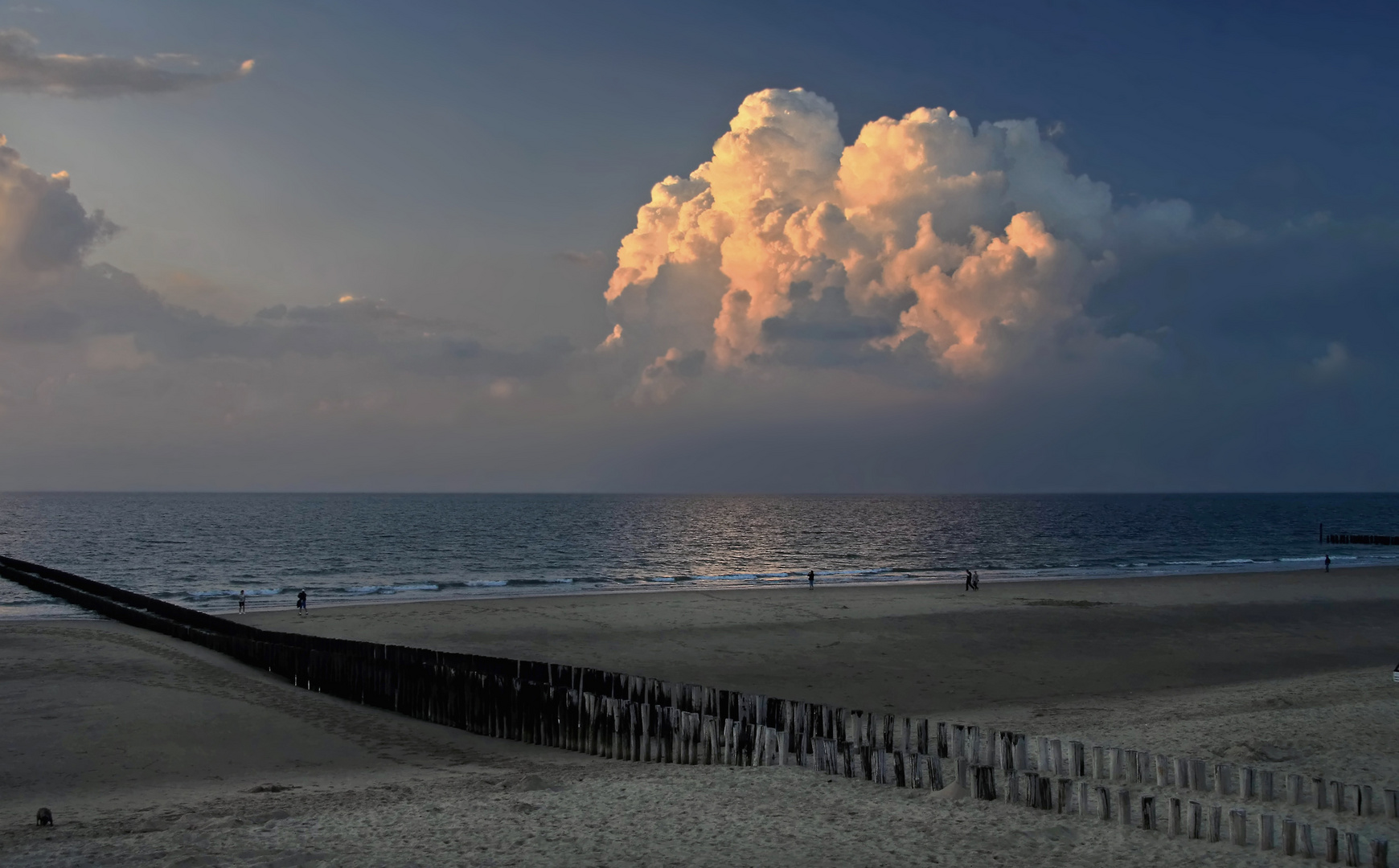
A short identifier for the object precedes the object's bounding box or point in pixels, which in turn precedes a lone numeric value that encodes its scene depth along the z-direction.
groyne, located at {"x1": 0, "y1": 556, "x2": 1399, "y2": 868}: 9.70
